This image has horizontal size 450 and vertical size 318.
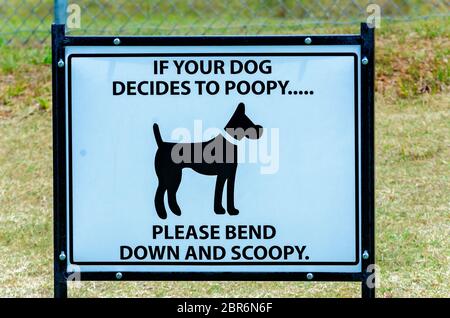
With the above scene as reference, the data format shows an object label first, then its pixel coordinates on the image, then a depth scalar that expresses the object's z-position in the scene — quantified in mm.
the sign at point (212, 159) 5809
